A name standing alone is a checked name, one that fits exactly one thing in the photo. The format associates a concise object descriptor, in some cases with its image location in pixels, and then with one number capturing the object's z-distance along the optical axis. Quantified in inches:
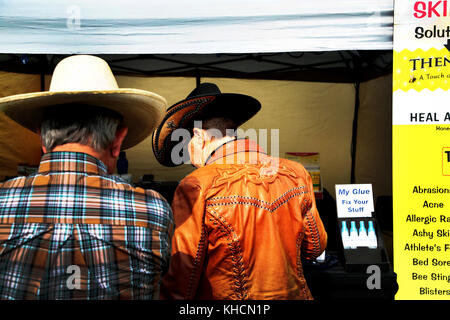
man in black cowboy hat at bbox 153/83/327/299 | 56.1
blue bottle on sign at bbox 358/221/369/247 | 99.0
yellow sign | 81.7
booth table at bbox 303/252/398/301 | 92.0
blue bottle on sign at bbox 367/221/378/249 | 98.2
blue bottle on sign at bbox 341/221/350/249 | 98.3
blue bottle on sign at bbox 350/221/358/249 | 98.6
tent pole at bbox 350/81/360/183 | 211.2
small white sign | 102.3
